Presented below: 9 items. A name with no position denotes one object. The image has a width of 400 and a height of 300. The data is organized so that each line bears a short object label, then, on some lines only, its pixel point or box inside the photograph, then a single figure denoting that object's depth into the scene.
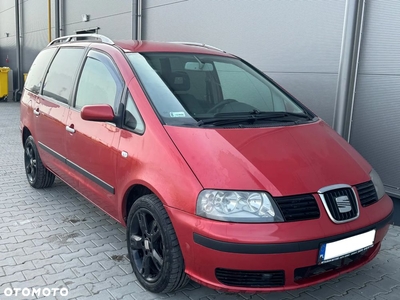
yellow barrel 16.80
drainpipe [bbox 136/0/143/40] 9.16
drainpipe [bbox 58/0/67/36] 14.12
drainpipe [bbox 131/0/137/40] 9.21
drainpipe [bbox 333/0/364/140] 4.71
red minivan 2.44
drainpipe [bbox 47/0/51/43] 14.98
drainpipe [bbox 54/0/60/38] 14.32
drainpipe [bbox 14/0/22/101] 18.25
